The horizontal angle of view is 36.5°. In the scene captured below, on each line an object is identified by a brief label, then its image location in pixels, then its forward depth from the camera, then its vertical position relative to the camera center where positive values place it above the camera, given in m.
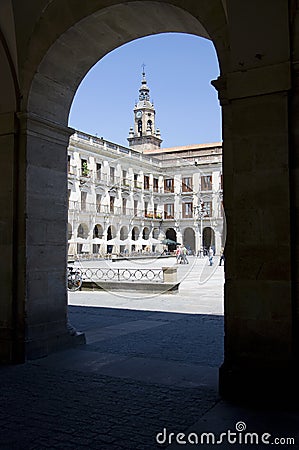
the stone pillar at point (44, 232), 5.59 +0.23
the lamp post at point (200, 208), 47.83 +4.47
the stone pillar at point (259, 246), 3.91 +0.02
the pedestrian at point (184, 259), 34.03 -0.79
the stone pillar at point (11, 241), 5.54 +0.10
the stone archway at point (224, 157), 3.96 +0.95
